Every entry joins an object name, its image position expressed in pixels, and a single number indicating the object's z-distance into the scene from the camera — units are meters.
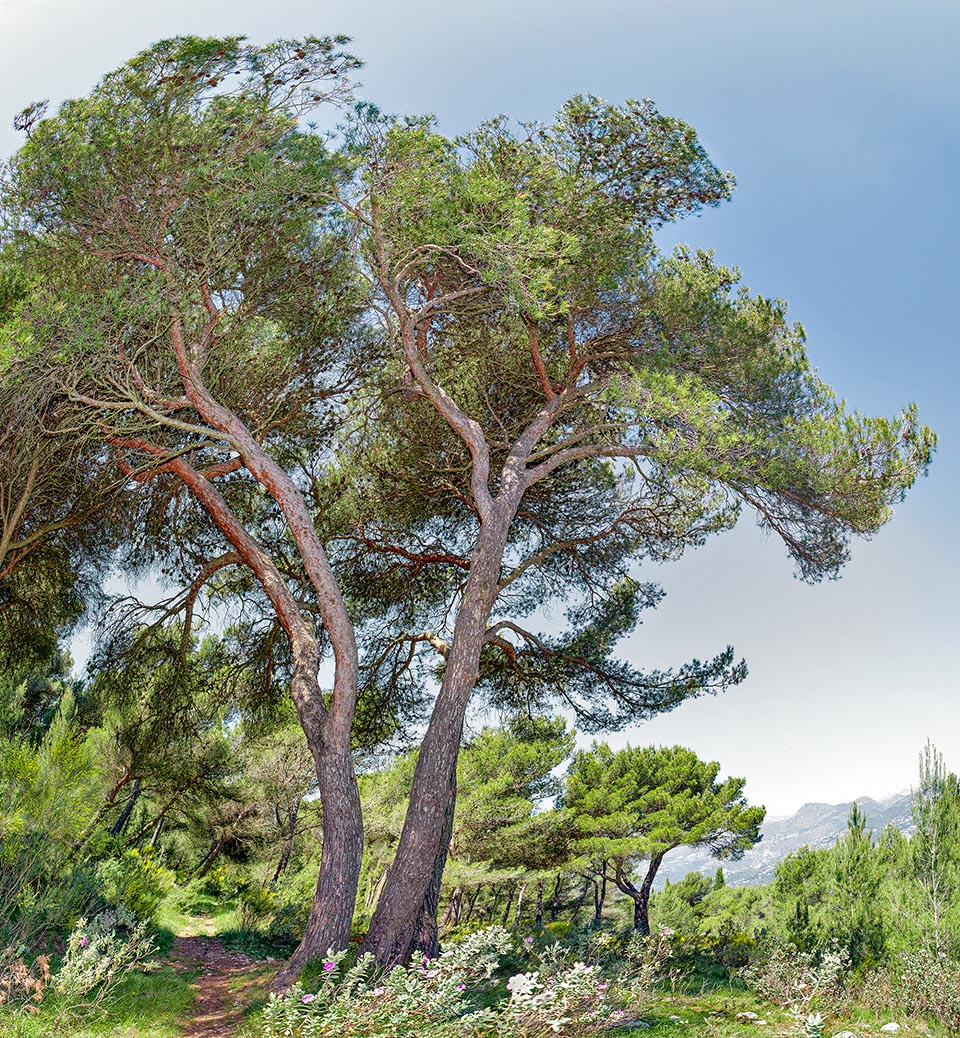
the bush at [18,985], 4.13
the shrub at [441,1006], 3.84
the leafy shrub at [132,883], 8.19
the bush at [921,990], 6.47
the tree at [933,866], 7.36
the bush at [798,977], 6.87
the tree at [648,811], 16.03
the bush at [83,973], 4.30
